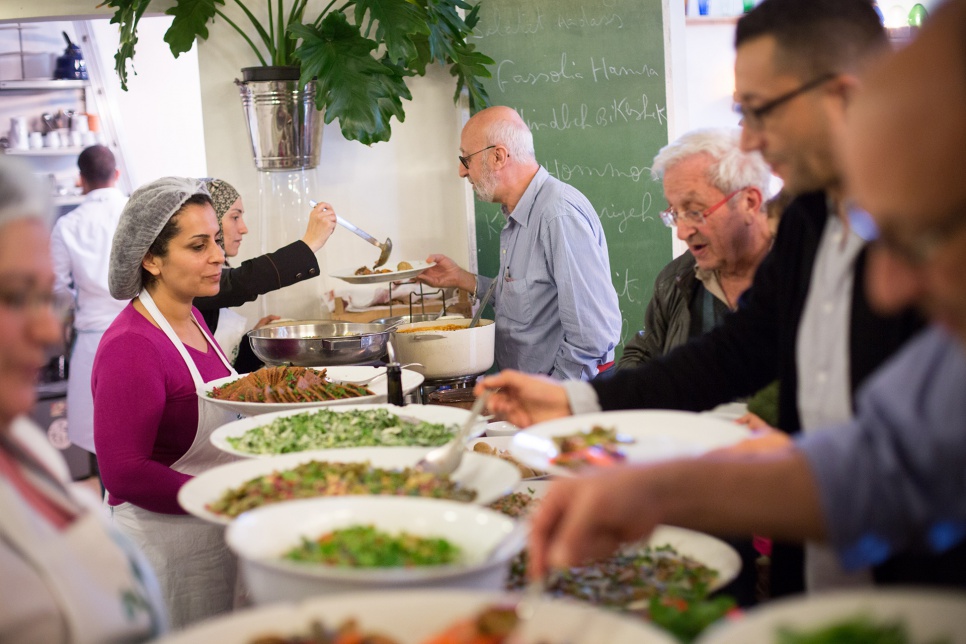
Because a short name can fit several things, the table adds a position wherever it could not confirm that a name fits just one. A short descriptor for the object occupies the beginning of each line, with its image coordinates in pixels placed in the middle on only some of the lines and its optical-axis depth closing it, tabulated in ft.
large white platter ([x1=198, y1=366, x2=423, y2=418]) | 8.19
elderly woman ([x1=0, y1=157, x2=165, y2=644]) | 3.55
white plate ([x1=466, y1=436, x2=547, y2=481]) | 8.62
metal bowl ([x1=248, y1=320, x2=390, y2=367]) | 10.91
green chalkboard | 16.88
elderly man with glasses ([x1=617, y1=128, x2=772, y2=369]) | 9.71
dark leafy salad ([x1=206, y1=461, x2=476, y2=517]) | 5.37
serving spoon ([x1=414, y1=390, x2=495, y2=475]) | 5.86
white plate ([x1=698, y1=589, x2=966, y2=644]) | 3.08
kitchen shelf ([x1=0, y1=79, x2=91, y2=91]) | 22.98
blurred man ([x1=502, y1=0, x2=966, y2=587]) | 3.46
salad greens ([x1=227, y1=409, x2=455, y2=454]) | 6.97
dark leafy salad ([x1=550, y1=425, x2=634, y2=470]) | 5.21
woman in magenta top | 8.57
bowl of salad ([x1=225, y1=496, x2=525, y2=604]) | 3.85
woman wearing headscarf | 13.79
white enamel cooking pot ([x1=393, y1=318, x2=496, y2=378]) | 11.97
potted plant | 15.38
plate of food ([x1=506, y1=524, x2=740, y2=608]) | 5.33
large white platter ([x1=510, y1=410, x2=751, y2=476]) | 5.49
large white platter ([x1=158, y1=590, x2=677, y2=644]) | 3.42
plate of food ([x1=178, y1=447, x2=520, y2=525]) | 5.38
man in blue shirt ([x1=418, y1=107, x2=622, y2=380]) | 13.64
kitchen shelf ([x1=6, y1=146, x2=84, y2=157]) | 22.85
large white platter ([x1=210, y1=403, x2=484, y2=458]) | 7.06
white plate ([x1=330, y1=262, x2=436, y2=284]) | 13.91
